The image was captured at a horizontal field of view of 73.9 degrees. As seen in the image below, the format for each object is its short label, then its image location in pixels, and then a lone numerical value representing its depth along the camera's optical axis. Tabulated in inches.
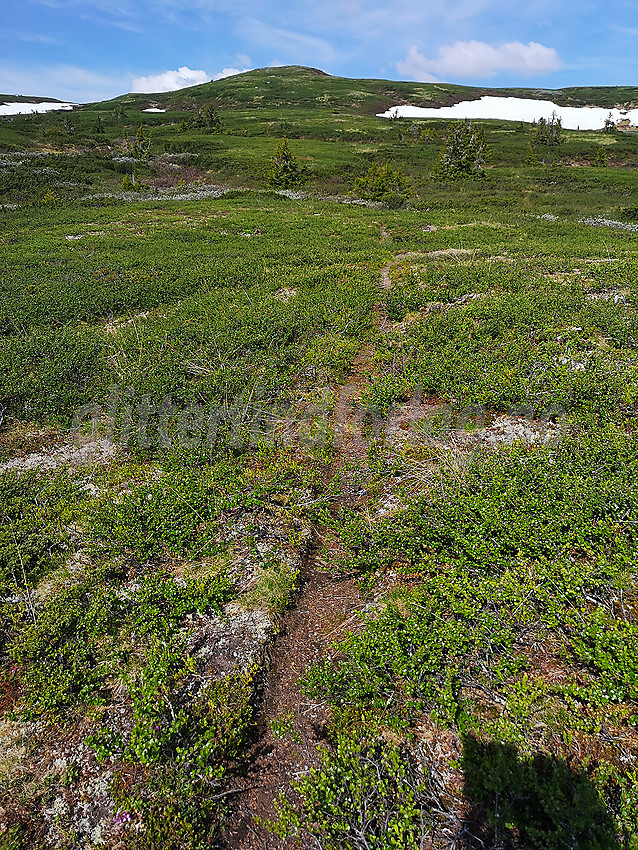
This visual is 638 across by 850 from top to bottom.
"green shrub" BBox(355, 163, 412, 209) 1739.7
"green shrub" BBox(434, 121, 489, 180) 2004.2
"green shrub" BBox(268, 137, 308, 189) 2027.6
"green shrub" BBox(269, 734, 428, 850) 136.9
